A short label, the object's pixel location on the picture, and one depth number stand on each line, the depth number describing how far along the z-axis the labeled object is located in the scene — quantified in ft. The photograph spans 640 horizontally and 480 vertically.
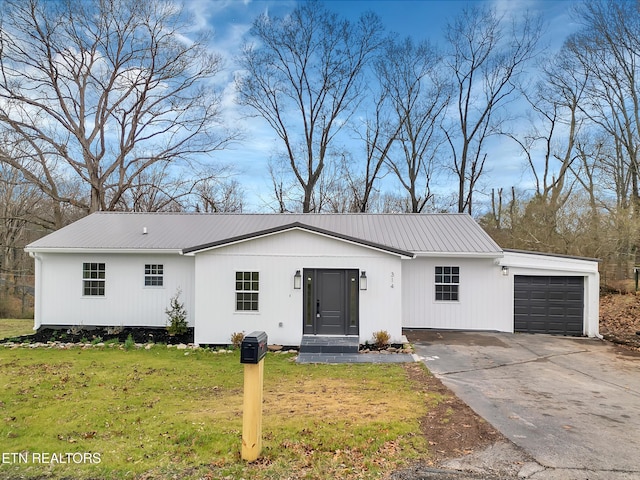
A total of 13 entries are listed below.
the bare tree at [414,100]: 86.17
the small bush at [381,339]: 34.04
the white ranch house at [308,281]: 35.19
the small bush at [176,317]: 39.29
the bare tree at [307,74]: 83.97
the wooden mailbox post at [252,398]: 13.64
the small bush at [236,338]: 34.76
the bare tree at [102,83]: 65.87
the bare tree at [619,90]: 60.29
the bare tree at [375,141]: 88.43
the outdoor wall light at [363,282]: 34.71
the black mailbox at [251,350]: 13.67
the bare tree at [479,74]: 78.95
